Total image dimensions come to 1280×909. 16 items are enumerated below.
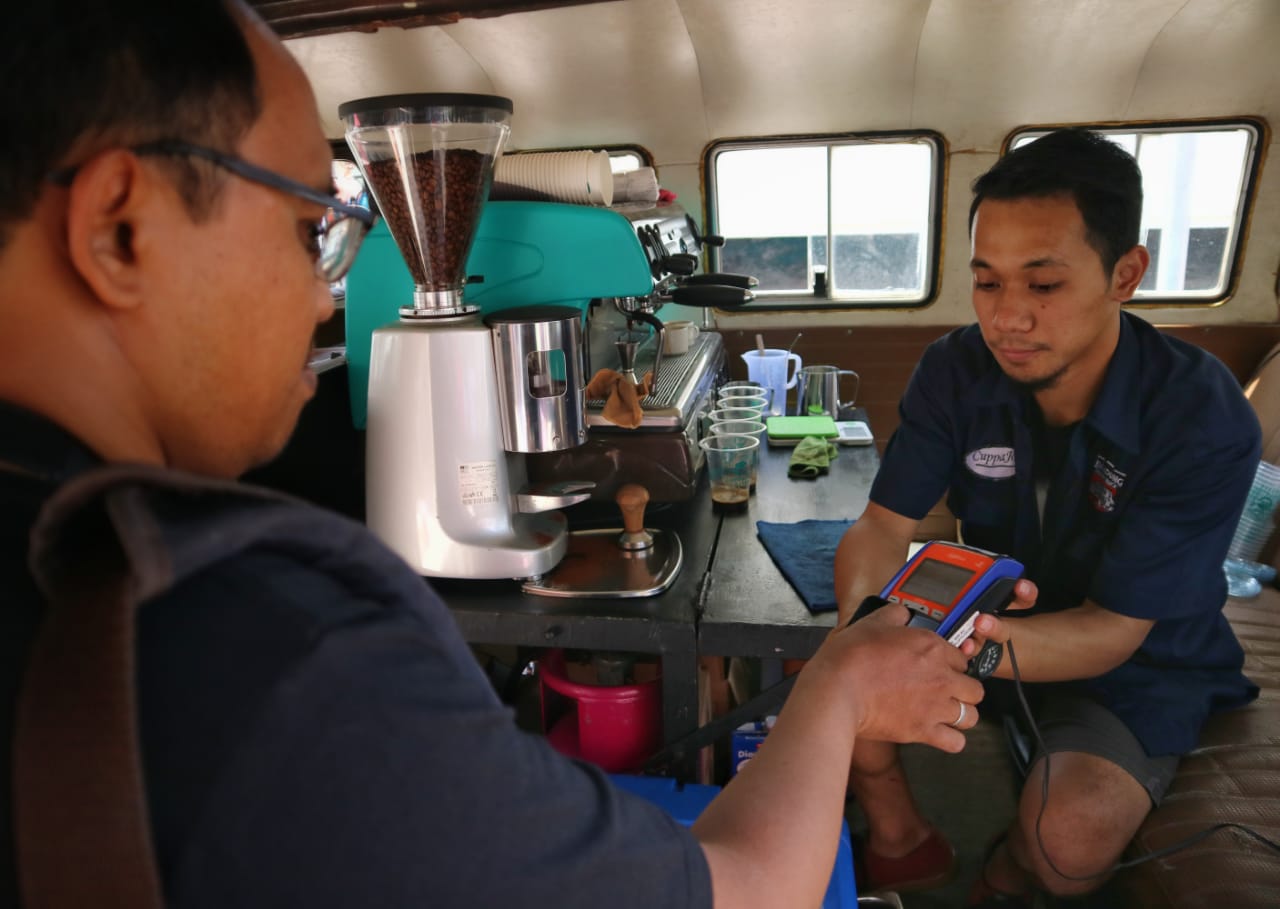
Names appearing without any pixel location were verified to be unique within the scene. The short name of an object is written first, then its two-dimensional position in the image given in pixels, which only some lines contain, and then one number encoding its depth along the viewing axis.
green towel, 2.26
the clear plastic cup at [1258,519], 2.65
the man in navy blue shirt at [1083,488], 1.51
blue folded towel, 1.55
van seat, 1.40
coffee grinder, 1.50
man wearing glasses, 0.42
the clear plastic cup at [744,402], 2.30
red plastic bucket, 1.63
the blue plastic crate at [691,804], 1.40
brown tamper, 1.71
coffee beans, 1.54
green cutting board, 2.53
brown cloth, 1.77
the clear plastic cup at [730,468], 2.04
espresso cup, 2.66
